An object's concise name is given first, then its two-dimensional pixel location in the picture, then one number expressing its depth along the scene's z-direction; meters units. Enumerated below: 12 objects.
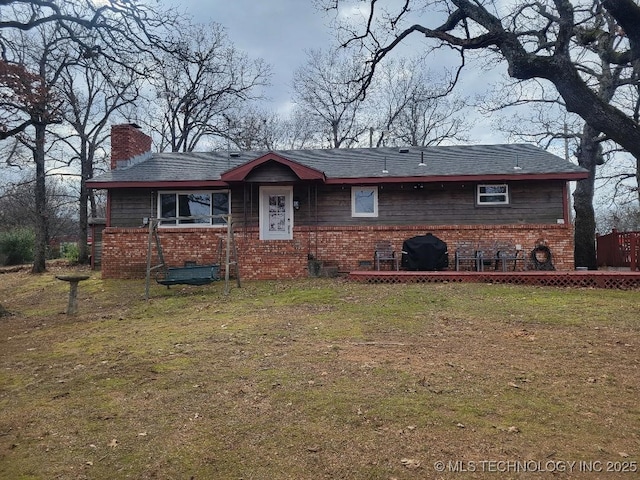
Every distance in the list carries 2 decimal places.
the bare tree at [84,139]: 23.05
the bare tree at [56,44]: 8.59
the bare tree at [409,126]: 32.41
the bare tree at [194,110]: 27.58
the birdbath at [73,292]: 8.71
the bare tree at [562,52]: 4.10
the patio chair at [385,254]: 13.62
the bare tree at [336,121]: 32.81
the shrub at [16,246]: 24.35
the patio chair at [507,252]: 13.38
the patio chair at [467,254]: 13.48
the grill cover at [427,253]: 13.18
